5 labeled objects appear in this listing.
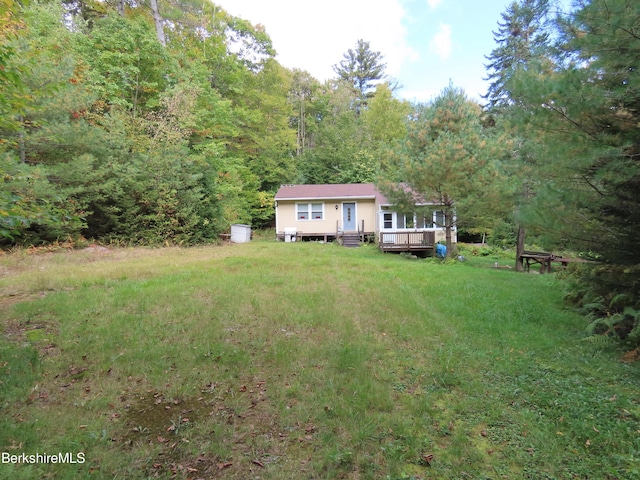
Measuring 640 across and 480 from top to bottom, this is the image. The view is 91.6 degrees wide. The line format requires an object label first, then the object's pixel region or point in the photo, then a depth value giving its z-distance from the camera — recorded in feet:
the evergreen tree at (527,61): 13.03
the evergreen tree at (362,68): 117.50
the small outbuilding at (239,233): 56.89
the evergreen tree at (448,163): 35.78
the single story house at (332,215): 61.67
